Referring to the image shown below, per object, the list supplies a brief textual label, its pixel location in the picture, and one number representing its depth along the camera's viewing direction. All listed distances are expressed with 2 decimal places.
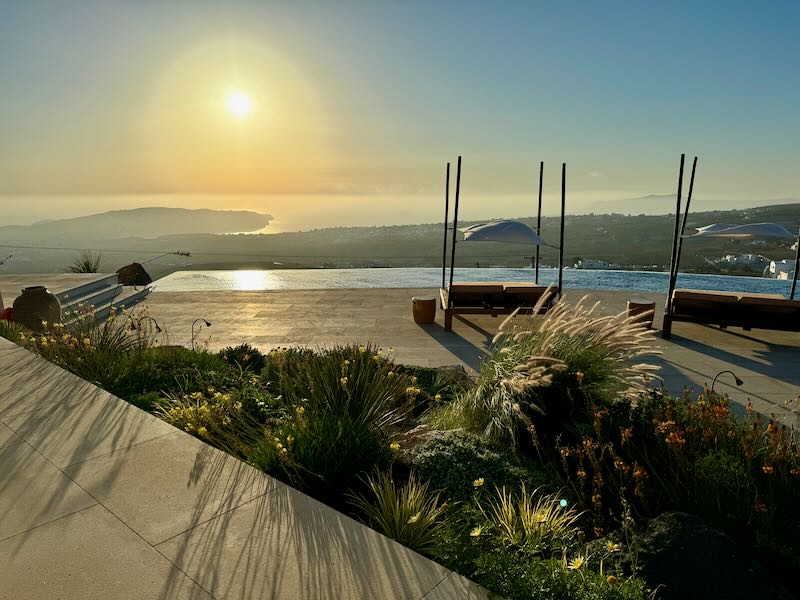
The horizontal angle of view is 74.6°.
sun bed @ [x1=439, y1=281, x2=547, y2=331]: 9.01
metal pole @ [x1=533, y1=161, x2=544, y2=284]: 11.12
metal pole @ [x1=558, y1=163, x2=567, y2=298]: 9.60
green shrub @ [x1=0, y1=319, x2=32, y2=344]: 6.49
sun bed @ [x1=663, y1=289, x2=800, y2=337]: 8.00
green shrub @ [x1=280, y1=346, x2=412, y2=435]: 3.88
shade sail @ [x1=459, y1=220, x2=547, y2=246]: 9.62
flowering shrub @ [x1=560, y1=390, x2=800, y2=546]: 2.65
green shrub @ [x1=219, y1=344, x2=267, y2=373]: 6.03
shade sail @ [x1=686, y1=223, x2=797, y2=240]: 10.13
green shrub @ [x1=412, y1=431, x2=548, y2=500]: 3.24
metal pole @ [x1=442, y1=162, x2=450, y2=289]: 11.10
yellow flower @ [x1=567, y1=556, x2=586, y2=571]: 2.14
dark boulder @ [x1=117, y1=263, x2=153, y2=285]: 14.59
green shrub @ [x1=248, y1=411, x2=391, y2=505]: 3.04
